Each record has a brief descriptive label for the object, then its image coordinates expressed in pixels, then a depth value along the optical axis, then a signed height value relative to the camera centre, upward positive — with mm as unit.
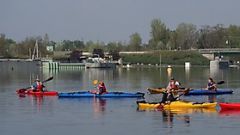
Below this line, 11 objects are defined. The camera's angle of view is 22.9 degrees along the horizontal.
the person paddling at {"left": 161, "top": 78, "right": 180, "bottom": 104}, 43531 -2767
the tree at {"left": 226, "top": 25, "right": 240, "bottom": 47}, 199250 +5297
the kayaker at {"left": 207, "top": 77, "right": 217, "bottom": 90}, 56544 -2596
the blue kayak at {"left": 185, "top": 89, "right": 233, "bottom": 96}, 55938 -3205
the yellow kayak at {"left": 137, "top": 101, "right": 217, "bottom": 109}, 42906 -3387
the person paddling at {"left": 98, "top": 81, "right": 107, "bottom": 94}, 52844 -2631
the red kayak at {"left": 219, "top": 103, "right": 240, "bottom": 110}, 42003 -3427
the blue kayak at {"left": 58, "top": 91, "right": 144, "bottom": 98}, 52625 -3197
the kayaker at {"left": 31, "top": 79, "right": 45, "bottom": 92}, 57781 -2655
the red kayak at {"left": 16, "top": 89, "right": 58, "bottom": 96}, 57225 -3225
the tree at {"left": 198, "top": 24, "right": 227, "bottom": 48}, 197875 +5339
